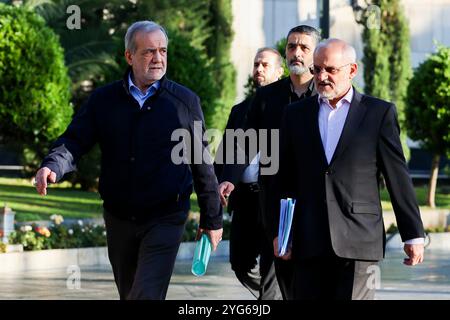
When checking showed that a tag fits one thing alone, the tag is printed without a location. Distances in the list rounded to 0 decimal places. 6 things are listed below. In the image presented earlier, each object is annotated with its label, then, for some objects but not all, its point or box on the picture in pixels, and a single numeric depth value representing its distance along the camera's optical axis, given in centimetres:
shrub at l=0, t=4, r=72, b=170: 3252
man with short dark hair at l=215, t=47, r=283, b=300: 1516
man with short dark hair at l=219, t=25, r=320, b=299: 1347
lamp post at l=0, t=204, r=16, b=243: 2571
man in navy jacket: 1139
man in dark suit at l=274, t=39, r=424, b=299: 1067
